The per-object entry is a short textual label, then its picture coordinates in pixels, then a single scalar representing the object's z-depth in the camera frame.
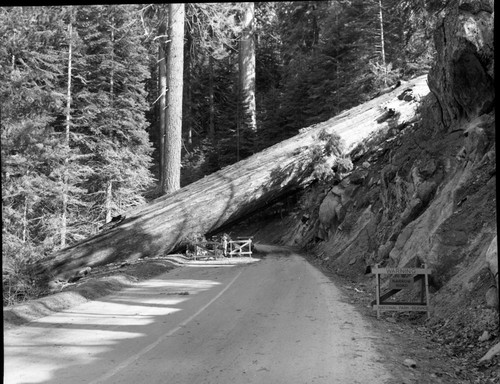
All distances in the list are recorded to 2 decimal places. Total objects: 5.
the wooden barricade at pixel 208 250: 17.95
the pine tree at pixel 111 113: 25.34
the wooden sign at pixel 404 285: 7.75
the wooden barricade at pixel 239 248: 19.52
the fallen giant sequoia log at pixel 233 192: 15.86
